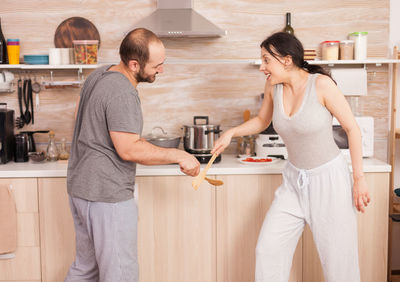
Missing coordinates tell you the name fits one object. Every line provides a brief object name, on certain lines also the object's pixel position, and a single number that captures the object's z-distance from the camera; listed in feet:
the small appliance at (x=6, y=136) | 9.62
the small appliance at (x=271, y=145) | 9.77
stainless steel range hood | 9.36
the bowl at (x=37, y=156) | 9.69
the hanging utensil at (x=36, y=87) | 10.64
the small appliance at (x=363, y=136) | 9.55
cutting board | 10.48
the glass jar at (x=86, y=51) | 9.98
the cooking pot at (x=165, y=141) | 9.14
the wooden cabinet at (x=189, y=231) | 8.97
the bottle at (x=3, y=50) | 10.24
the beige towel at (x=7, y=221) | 8.87
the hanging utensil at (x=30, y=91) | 10.53
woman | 6.91
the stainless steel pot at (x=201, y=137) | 9.29
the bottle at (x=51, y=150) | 10.03
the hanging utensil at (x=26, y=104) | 10.57
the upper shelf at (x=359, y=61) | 9.98
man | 6.29
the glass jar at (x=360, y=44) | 10.07
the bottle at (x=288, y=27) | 10.23
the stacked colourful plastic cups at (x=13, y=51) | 10.22
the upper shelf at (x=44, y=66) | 9.95
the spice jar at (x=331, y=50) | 10.09
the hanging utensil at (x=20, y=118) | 10.60
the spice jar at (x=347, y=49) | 10.09
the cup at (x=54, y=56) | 10.05
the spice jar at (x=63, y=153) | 10.09
